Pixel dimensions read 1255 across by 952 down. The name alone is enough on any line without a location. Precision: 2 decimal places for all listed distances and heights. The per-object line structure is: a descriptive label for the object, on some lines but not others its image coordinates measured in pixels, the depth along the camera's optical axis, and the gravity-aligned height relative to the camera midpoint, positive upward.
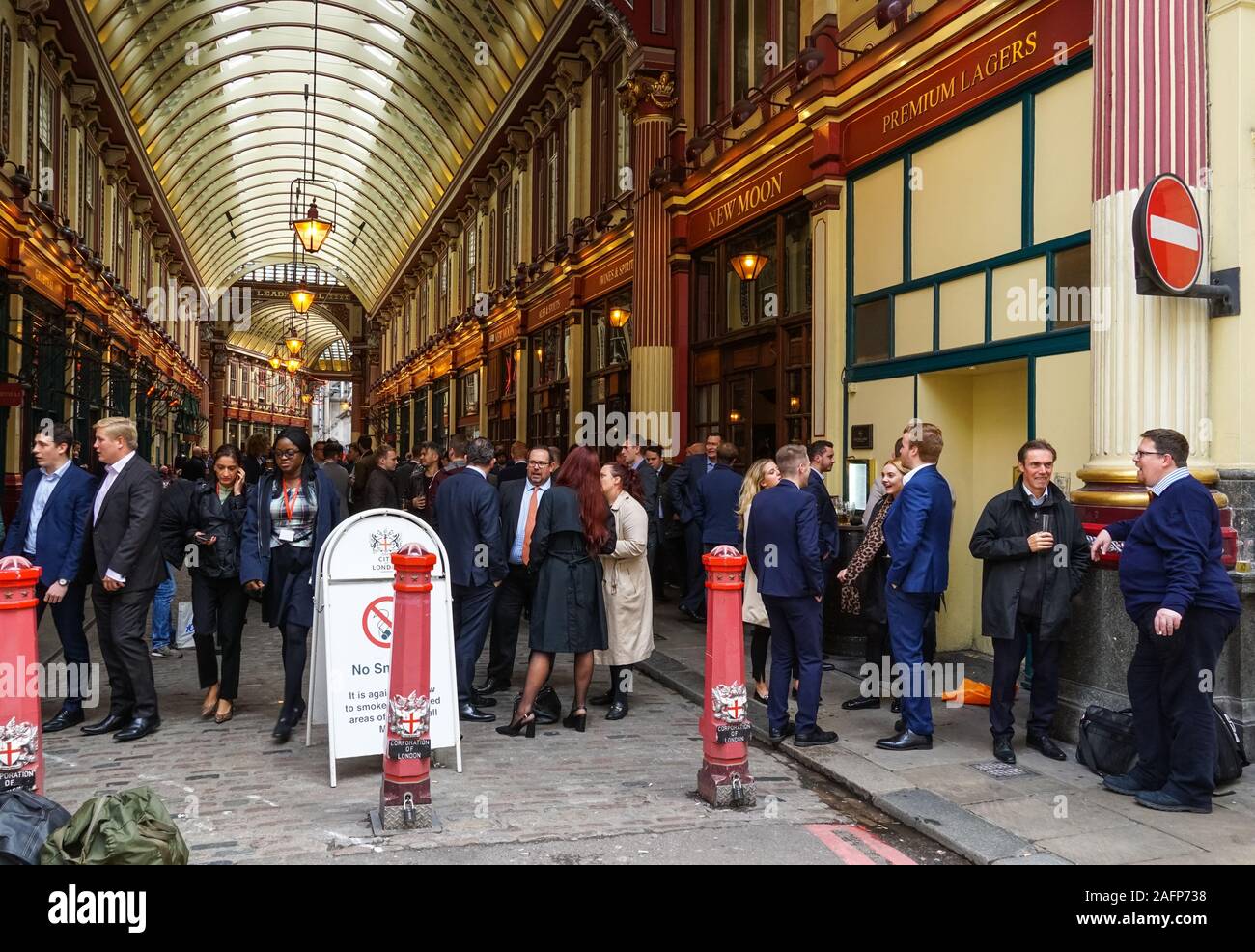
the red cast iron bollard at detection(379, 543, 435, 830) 4.54 -0.95
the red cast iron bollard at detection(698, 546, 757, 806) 4.98 -1.04
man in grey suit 6.39 -0.52
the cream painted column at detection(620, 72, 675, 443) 14.56 +3.17
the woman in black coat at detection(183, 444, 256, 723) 6.63 -0.54
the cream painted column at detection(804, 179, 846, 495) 10.17 +1.80
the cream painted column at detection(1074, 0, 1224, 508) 5.89 +1.46
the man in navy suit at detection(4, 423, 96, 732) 6.59 -0.24
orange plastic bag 7.12 -1.45
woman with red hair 6.42 -0.54
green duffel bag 3.53 -1.24
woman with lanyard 6.36 -0.33
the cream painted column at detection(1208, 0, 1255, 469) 5.80 +1.65
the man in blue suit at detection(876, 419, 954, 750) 5.99 -0.41
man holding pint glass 5.71 -0.48
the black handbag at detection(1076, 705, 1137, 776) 5.31 -1.34
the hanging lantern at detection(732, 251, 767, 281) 12.23 +2.75
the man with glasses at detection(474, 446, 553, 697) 7.14 -0.47
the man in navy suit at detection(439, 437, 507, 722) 6.84 -0.40
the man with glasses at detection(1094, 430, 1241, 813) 4.83 -0.63
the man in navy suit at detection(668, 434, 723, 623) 11.04 -0.21
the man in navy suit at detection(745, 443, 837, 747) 6.04 -0.54
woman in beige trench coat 6.84 -0.70
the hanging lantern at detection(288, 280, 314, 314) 26.70 +5.12
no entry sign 5.57 +1.44
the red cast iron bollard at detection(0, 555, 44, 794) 4.39 -0.83
